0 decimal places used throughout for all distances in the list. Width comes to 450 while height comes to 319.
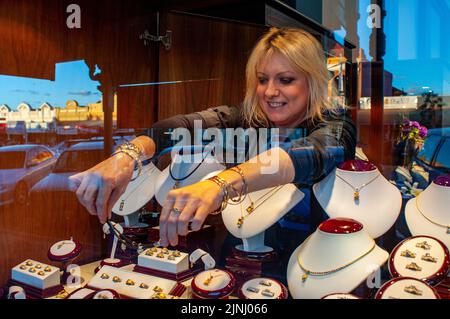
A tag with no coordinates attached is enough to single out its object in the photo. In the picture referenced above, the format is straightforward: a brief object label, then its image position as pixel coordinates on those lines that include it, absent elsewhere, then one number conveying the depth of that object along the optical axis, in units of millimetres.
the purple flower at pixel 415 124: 835
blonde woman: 843
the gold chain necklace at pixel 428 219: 832
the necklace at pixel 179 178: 959
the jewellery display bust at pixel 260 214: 913
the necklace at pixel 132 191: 975
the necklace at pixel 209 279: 849
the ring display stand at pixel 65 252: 1076
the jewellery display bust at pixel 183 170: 945
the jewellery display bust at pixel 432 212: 836
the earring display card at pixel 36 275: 950
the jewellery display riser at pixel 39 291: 929
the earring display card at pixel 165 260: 960
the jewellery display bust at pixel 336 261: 752
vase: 851
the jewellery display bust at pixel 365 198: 878
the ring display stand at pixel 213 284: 823
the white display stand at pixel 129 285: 880
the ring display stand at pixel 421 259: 740
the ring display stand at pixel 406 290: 694
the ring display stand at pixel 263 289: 796
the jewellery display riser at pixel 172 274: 945
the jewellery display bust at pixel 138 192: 972
